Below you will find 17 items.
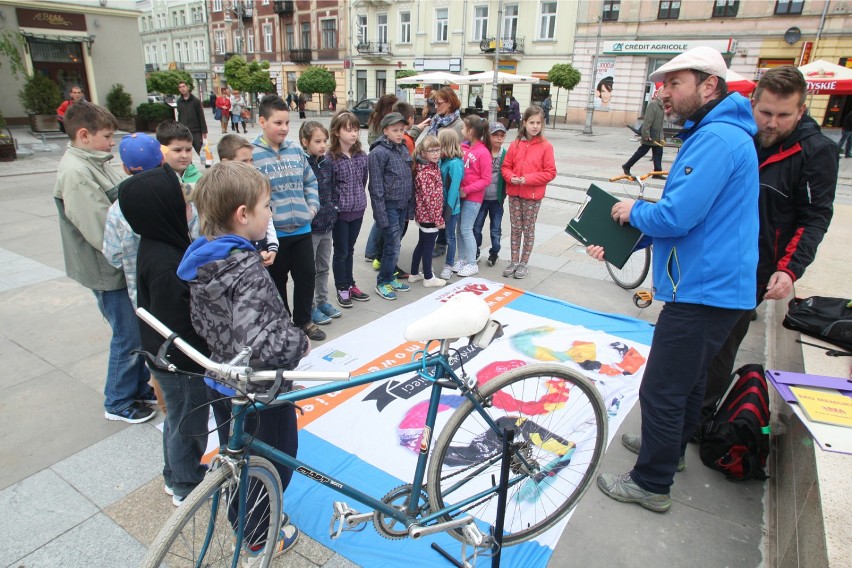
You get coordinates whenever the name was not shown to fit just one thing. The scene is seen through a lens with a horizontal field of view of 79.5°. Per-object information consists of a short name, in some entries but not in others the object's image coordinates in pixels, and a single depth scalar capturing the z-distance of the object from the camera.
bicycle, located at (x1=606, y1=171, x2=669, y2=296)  5.27
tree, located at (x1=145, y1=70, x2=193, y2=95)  24.88
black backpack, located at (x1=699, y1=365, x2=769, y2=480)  2.68
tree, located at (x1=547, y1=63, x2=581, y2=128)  26.53
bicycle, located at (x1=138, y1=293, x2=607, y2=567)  1.59
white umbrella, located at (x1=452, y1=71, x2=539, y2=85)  22.07
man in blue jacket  2.02
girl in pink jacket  5.42
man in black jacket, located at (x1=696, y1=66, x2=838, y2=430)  2.68
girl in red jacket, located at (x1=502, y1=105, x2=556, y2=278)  5.23
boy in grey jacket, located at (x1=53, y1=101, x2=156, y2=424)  2.79
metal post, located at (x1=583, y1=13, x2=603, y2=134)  25.83
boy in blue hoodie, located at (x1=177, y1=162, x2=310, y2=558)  1.71
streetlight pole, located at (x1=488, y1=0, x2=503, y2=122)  24.10
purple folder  2.70
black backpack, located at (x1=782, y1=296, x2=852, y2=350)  3.31
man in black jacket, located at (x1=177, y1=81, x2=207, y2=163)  10.80
